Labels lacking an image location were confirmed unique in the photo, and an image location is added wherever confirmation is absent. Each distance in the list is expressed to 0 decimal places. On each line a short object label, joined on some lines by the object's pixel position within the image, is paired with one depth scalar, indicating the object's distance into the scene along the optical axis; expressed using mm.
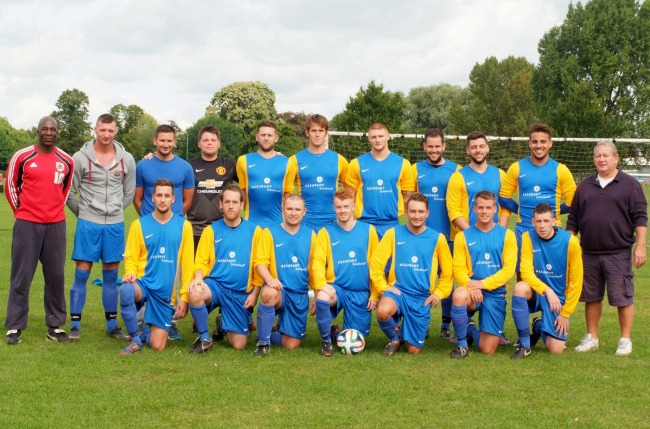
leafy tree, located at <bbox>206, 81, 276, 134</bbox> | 75562
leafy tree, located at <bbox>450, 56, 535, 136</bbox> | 56188
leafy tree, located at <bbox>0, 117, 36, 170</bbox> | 75625
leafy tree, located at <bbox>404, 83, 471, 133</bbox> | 63438
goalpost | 19391
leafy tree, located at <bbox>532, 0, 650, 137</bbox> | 44125
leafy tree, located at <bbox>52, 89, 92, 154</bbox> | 67375
